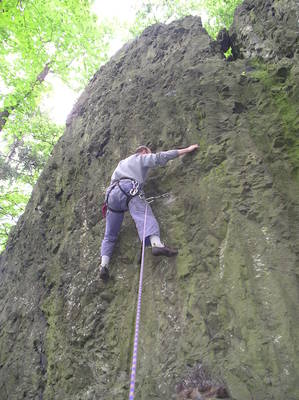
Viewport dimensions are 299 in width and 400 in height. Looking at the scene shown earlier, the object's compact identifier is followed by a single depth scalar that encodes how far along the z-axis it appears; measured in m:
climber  4.58
